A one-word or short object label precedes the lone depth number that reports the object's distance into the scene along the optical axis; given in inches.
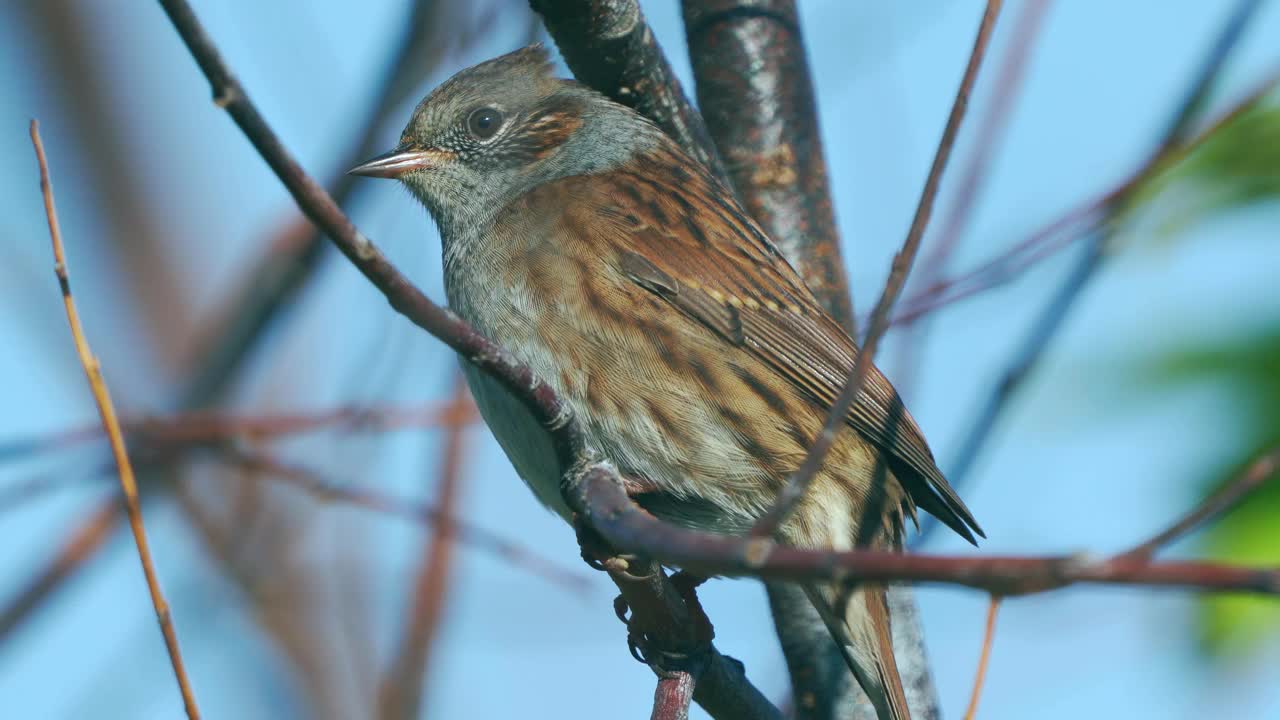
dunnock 316.5
